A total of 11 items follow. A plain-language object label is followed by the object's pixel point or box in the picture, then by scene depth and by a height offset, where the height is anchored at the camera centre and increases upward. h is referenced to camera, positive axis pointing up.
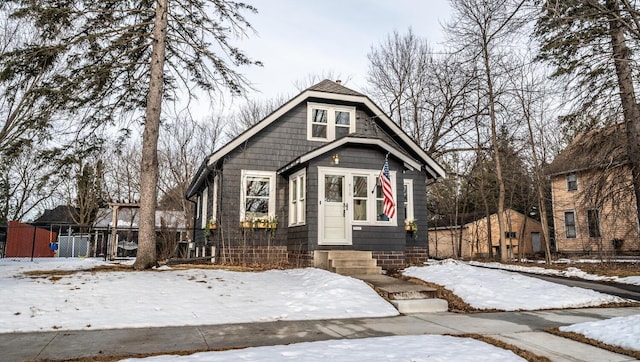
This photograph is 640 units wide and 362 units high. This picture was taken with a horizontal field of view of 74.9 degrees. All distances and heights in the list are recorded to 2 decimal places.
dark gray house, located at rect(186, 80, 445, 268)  11.53 +1.46
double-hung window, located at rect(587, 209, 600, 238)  21.46 +0.60
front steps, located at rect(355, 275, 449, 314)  7.24 -1.15
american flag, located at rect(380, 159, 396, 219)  10.98 +1.08
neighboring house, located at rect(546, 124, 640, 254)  11.56 +1.69
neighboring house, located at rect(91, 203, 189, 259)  17.21 -0.06
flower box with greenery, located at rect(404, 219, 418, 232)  13.67 +0.26
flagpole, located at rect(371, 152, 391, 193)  11.81 +1.50
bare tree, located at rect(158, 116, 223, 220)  31.58 +5.89
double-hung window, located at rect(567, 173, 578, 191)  23.88 +2.96
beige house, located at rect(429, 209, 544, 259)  29.80 -0.08
